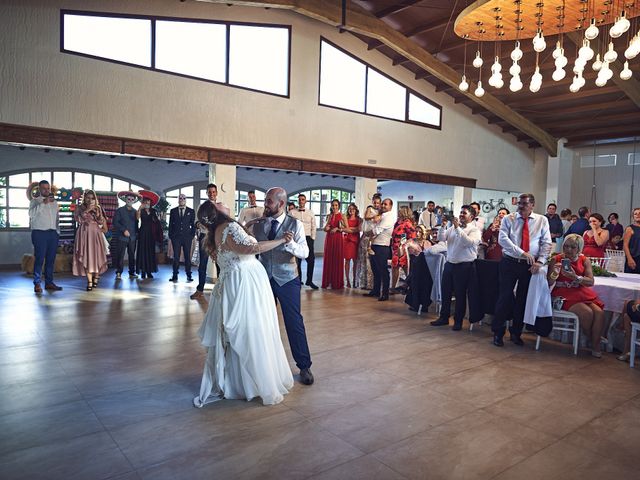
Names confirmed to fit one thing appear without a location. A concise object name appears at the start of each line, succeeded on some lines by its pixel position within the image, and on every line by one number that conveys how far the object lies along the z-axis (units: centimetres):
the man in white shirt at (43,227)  701
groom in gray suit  345
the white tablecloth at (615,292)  463
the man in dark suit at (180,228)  861
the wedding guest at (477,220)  582
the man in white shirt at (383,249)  740
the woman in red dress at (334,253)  843
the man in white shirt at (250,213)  690
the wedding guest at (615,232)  899
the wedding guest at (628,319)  436
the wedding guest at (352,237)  836
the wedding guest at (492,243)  791
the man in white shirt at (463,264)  547
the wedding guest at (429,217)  1107
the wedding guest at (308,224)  844
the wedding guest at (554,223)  1033
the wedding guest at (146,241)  937
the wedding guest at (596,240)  704
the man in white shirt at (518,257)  486
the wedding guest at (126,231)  916
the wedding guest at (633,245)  723
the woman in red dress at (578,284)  470
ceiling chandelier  519
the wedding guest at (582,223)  919
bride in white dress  316
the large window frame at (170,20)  734
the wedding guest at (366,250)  777
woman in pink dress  768
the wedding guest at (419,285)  635
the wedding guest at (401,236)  745
